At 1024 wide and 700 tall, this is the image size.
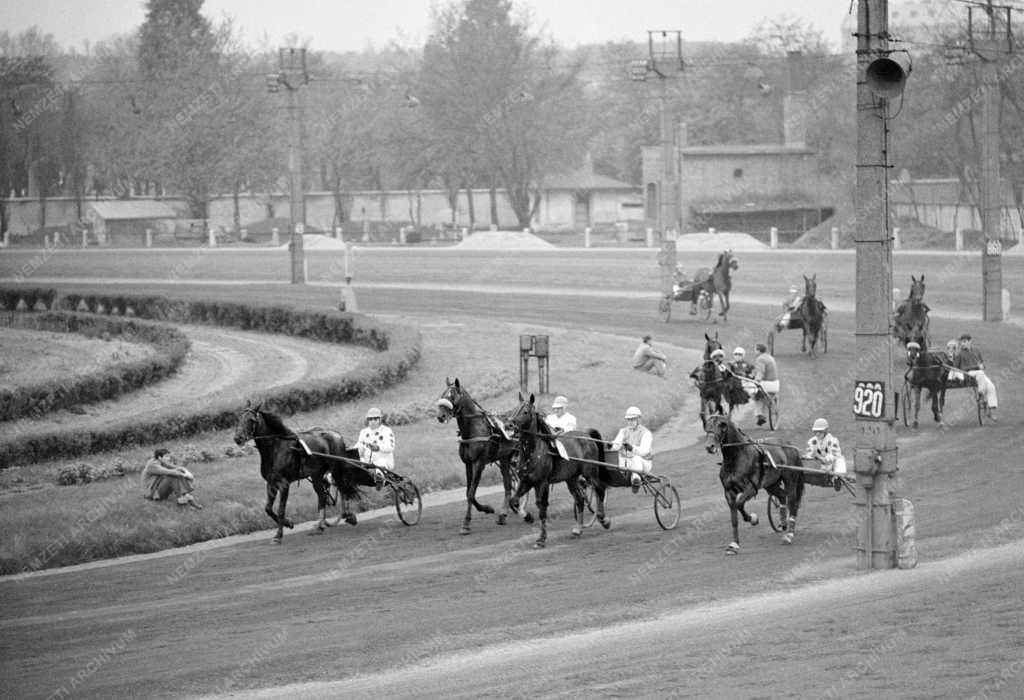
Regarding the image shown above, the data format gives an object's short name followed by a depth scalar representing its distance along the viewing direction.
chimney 72.06
